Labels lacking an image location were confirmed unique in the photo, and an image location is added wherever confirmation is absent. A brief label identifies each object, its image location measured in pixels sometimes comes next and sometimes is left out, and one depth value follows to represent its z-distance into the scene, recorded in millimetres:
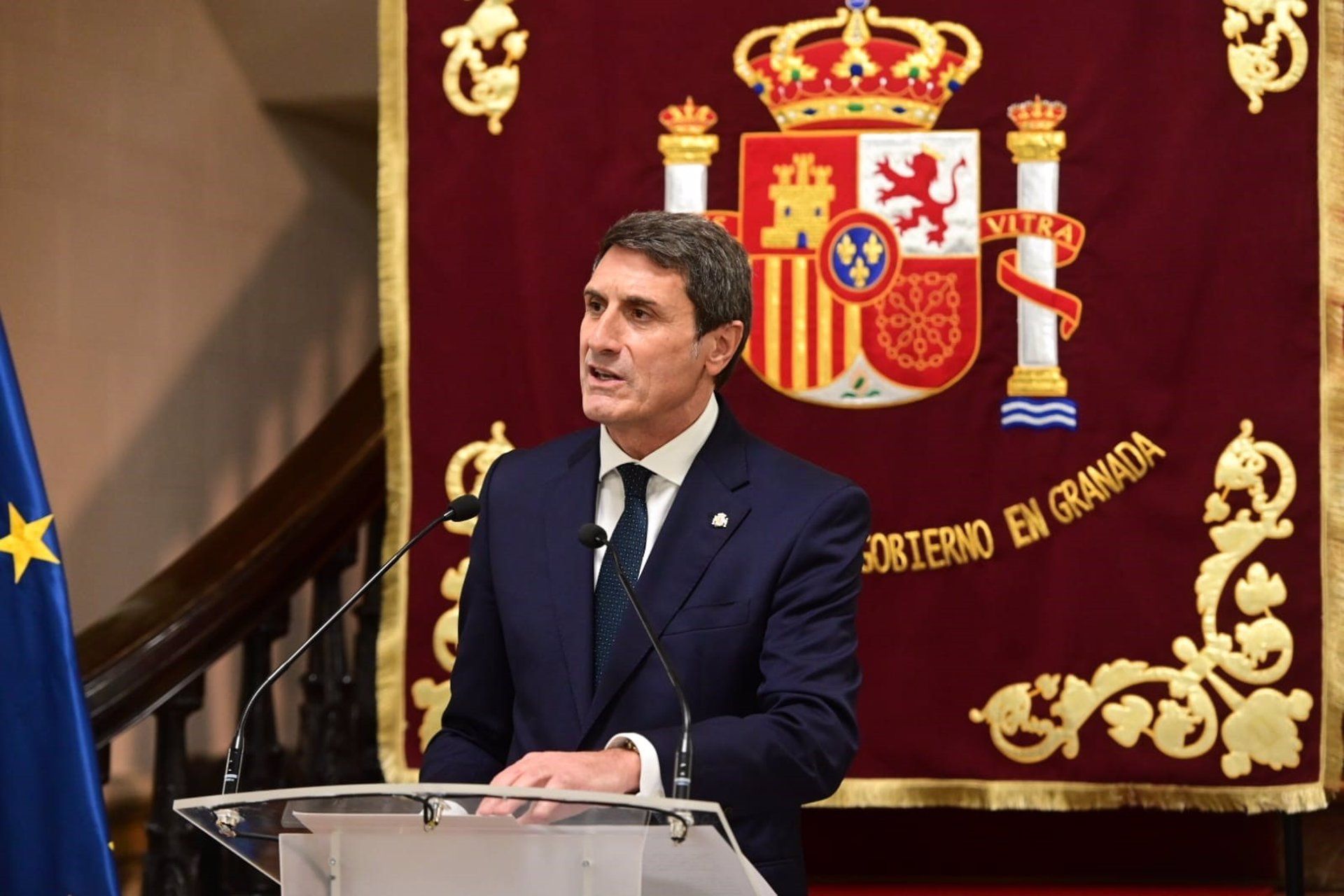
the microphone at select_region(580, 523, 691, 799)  4661
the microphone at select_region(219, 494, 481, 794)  4825
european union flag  5425
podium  4555
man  4993
